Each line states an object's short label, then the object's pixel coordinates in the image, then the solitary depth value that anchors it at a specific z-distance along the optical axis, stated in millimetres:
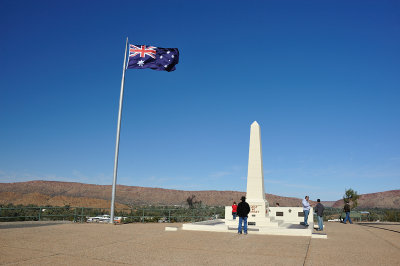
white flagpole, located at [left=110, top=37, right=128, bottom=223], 16594
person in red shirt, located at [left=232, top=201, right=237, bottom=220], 18781
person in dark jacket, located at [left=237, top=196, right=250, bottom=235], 12594
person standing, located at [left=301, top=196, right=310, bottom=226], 15955
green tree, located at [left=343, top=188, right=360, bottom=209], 41938
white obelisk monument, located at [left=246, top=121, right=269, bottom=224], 16984
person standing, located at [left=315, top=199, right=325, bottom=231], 15391
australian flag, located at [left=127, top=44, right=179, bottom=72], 18547
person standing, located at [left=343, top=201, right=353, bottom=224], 20922
